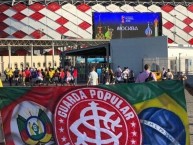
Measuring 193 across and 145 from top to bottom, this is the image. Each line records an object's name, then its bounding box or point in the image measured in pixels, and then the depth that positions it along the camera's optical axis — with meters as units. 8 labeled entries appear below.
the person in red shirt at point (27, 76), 38.09
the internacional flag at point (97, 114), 7.08
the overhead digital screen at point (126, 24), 61.12
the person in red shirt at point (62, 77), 36.41
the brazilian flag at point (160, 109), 7.14
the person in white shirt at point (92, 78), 22.09
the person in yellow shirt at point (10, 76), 40.86
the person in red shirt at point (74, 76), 36.17
